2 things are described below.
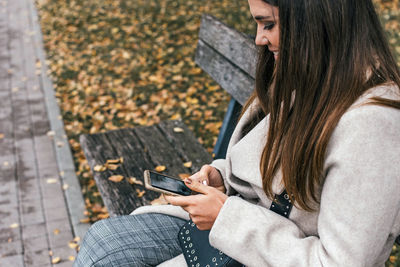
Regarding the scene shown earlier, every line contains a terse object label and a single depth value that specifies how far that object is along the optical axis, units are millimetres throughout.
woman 1259
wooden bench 2676
